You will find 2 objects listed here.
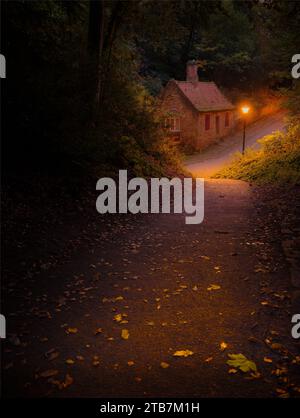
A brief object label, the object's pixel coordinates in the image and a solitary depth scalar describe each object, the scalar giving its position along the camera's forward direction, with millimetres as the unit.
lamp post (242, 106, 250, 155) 25288
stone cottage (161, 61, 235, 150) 39750
